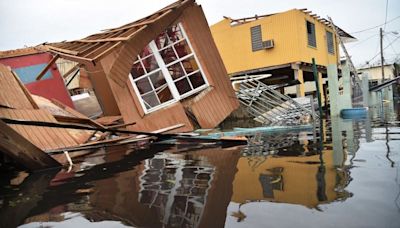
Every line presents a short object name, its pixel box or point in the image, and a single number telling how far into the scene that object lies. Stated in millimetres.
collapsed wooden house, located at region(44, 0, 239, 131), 11070
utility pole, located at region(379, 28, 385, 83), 42503
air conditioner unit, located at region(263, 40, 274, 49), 20812
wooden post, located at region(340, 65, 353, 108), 16297
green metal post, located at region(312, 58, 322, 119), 15114
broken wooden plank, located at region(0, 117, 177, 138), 5879
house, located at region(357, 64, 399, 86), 56881
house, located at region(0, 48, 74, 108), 13012
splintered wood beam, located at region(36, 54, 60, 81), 11715
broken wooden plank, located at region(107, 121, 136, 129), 10093
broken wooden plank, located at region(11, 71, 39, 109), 8234
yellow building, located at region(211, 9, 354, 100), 20500
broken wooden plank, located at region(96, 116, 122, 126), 11258
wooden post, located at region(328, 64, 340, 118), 15691
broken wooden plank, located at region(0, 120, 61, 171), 5543
